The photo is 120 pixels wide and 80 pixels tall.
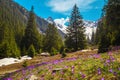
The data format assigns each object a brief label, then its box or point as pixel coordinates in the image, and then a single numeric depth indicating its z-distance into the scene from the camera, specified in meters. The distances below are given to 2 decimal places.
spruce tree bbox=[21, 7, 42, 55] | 37.60
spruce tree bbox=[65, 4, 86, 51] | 28.50
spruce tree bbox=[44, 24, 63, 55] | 38.45
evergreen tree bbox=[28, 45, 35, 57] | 29.70
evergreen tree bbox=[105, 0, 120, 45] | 14.62
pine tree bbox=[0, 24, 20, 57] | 28.57
